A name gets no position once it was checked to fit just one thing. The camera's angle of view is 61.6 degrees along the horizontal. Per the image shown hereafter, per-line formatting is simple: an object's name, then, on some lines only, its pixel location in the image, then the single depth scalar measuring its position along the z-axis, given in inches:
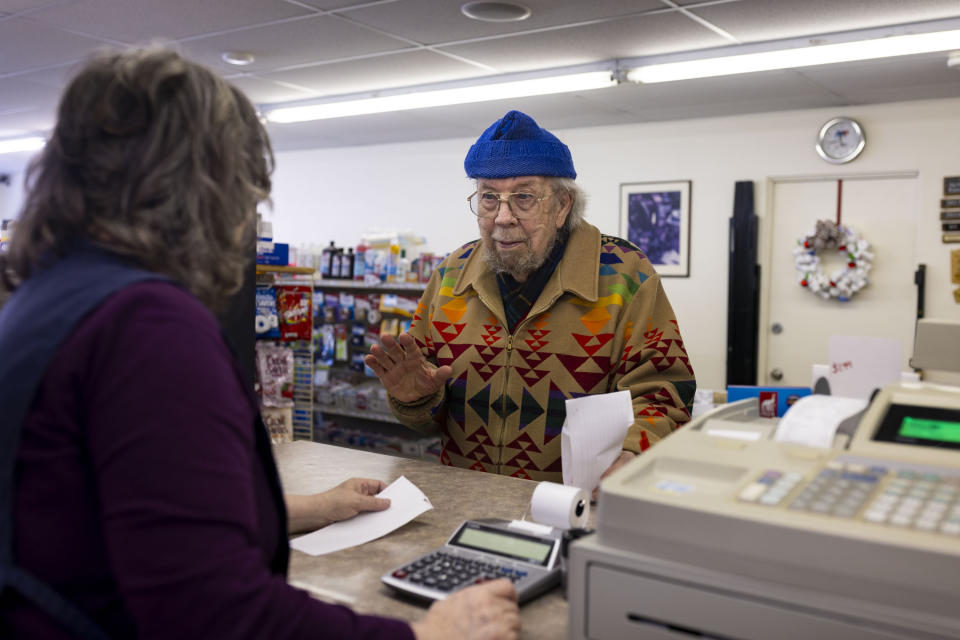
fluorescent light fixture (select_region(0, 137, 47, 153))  323.9
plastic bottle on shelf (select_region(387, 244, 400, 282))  237.9
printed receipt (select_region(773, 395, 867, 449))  42.5
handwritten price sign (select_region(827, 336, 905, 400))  44.4
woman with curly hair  30.1
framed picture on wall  256.1
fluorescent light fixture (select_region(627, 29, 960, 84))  166.4
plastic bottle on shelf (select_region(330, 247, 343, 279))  249.6
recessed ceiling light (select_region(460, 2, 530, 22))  156.9
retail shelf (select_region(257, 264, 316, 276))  136.4
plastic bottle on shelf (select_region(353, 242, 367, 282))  243.3
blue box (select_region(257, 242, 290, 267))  136.9
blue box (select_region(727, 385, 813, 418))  51.6
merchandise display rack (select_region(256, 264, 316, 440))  153.2
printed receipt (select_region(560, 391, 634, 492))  61.7
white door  227.6
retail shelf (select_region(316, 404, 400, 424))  235.8
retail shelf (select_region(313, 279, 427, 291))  231.0
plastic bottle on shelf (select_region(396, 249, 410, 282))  238.1
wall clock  226.7
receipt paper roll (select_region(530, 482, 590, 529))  54.0
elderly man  83.0
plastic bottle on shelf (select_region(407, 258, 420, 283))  234.3
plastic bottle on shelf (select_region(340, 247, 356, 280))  246.7
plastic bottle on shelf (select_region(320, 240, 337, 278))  253.3
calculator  46.3
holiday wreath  229.0
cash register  32.1
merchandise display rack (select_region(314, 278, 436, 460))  235.9
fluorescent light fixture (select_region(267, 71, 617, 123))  203.5
